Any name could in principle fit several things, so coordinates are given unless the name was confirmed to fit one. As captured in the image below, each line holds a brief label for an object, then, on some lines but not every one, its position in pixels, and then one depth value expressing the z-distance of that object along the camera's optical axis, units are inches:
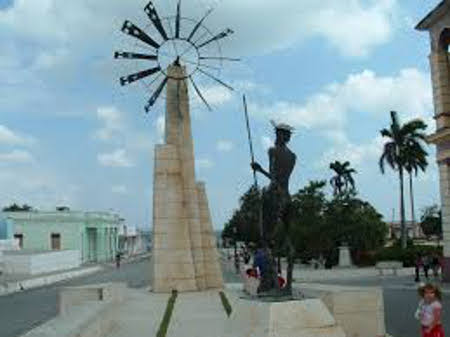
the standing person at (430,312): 406.8
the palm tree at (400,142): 2447.1
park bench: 1664.1
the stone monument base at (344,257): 2048.5
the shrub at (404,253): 1893.2
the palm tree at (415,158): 2466.8
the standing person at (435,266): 1440.7
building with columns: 1161.4
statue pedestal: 426.0
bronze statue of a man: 496.7
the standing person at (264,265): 529.5
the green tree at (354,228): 2126.0
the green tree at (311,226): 2128.4
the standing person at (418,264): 1346.0
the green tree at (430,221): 3818.9
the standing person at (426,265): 1411.7
